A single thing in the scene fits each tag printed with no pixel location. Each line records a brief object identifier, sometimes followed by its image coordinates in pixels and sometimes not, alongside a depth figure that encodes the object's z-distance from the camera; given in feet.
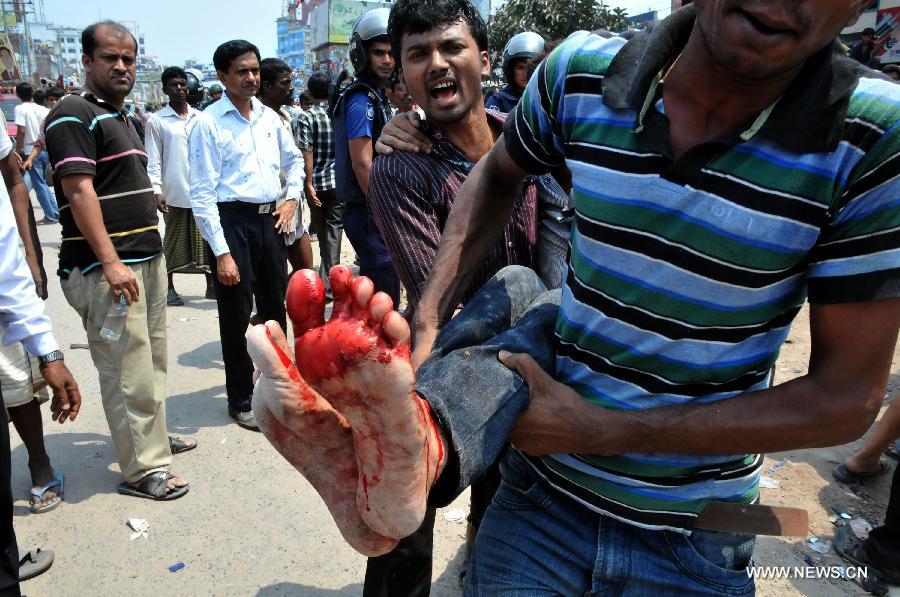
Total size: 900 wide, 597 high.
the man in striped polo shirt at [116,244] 9.63
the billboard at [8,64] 51.01
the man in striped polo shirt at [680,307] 3.20
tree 56.44
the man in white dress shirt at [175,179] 17.49
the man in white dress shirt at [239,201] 12.51
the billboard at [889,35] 53.62
